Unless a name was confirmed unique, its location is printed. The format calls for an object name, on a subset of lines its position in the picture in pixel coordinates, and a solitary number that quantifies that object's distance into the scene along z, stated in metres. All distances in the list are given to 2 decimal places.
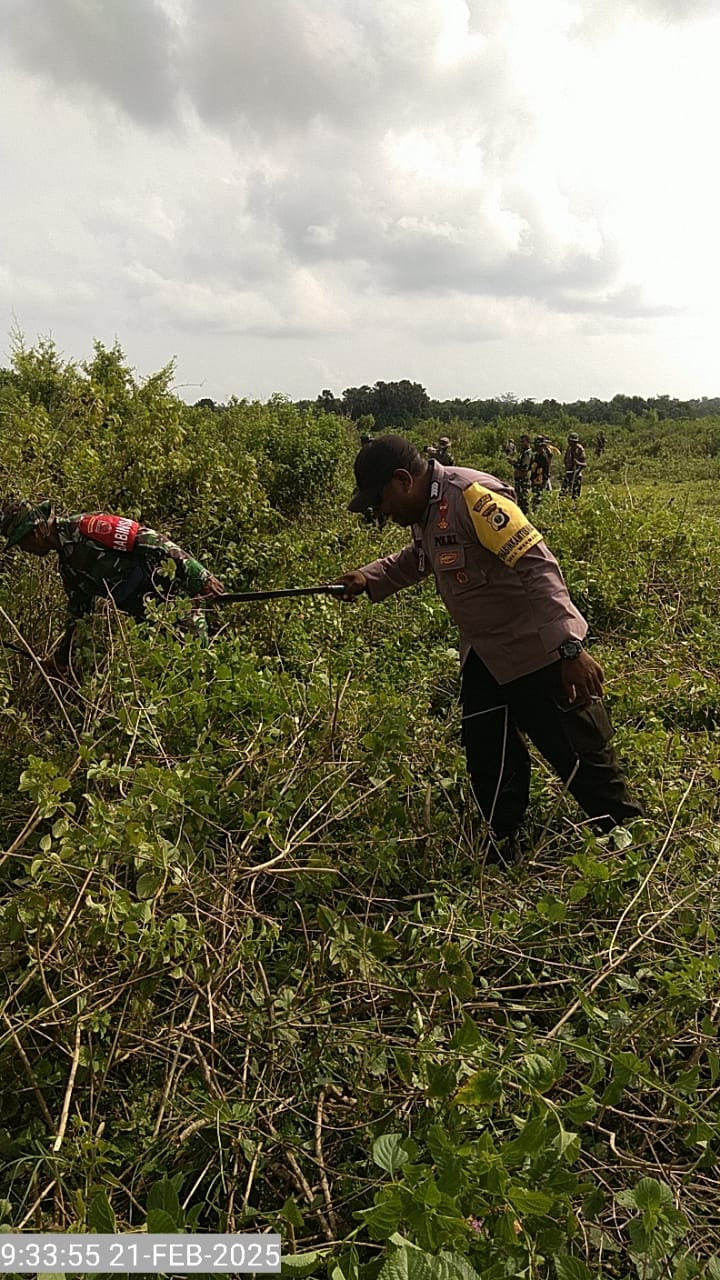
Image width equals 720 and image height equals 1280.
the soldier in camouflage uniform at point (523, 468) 12.10
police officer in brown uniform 2.49
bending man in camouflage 3.60
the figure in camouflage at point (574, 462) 12.55
